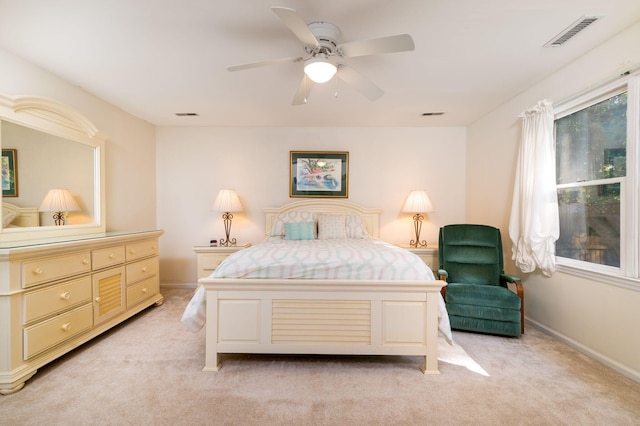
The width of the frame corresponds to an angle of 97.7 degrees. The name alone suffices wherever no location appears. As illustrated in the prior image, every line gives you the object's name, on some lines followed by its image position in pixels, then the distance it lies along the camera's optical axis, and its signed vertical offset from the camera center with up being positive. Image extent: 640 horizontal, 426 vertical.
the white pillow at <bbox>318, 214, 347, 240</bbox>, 3.62 -0.22
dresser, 1.81 -0.68
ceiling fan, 1.53 +0.98
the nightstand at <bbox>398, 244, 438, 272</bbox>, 3.81 -0.62
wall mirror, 2.20 +0.37
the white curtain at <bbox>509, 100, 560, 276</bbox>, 2.58 +0.16
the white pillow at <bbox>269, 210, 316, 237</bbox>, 3.79 -0.12
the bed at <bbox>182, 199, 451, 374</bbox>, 2.06 -0.76
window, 2.00 +0.25
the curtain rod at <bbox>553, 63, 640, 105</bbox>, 1.96 +0.97
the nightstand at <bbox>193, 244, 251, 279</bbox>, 3.75 -0.62
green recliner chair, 2.59 -0.75
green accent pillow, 3.52 -0.27
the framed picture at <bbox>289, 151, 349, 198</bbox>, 4.26 +0.55
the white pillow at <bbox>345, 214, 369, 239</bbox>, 3.72 -0.24
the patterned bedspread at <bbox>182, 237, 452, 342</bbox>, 2.11 -0.45
